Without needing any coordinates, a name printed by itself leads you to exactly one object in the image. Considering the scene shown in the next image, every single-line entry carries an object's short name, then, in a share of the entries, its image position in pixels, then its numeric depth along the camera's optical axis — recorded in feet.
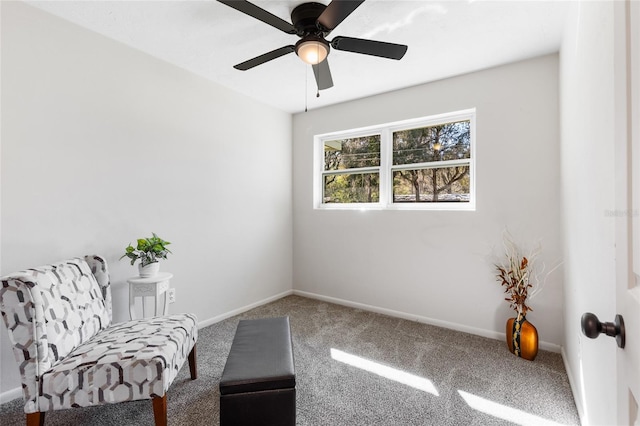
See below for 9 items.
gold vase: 7.55
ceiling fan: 5.72
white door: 1.87
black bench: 4.46
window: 10.00
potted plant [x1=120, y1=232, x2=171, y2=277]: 7.45
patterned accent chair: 4.56
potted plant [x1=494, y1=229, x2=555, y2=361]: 7.61
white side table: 7.27
